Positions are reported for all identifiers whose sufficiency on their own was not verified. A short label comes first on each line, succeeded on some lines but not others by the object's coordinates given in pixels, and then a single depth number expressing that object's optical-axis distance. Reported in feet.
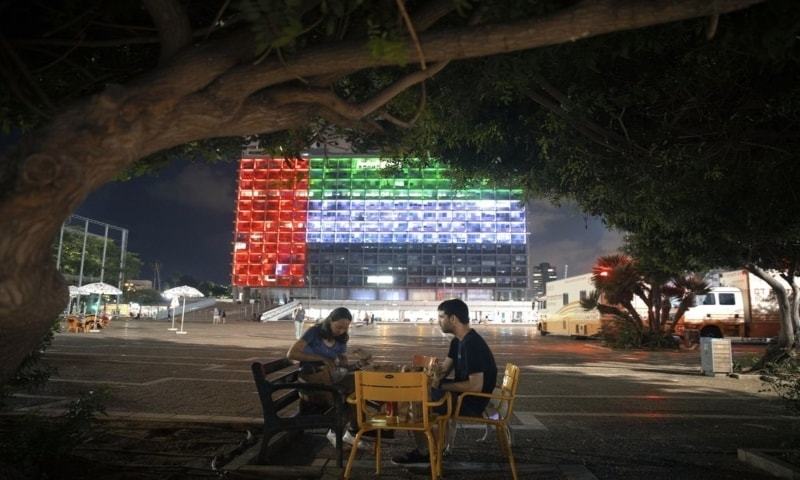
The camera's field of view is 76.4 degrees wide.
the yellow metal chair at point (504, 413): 13.94
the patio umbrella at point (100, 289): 77.02
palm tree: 68.95
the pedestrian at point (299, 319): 76.69
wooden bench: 15.05
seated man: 14.42
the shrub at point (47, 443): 12.03
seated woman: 17.29
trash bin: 39.99
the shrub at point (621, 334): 70.03
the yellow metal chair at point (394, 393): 12.57
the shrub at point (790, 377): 16.17
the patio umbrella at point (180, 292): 84.53
